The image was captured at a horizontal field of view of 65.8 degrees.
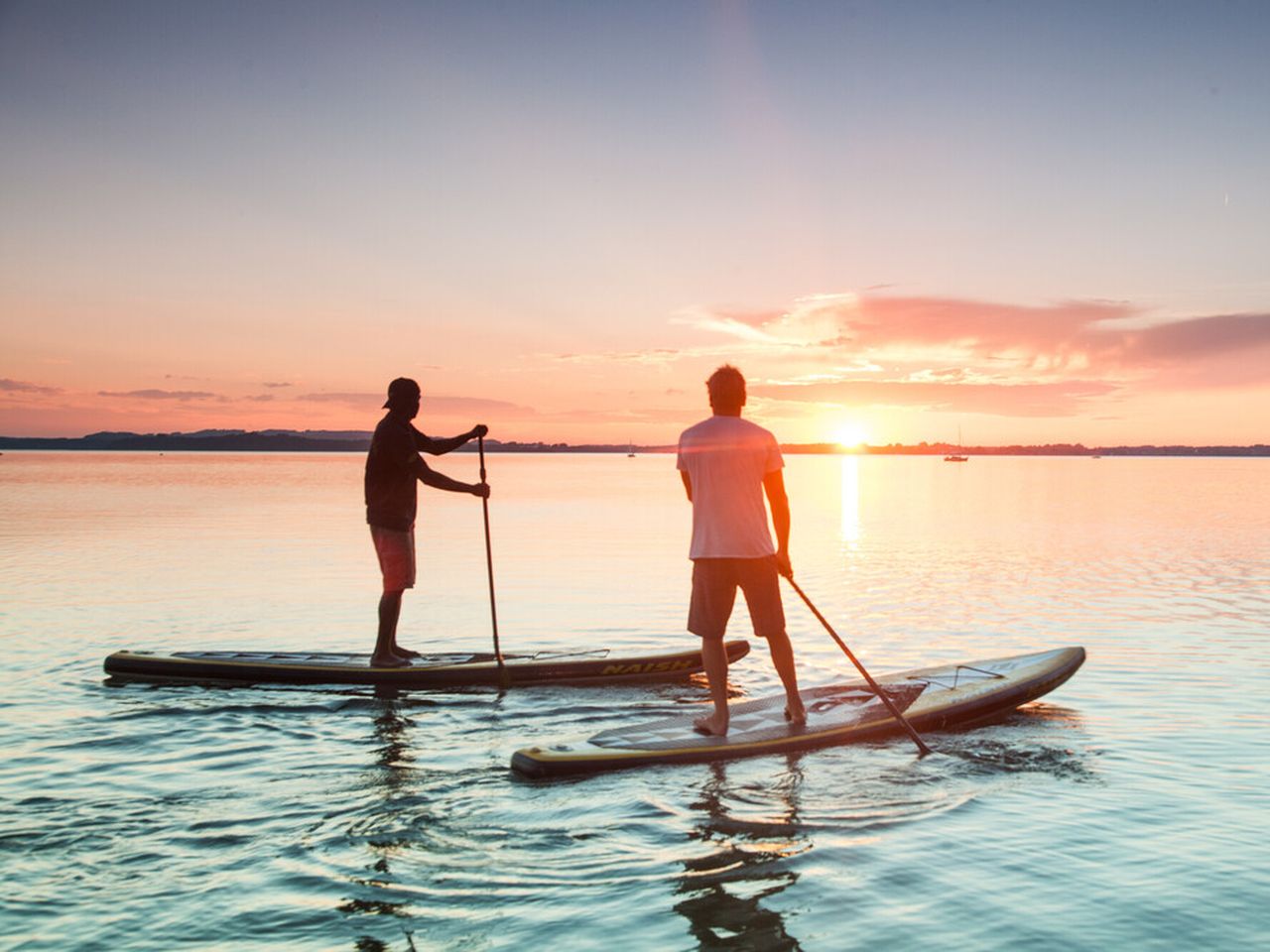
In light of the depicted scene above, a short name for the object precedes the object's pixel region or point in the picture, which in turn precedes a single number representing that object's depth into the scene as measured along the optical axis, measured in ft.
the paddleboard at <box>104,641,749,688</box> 35.45
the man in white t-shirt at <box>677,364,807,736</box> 24.48
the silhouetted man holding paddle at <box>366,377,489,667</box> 33.83
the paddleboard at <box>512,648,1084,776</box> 24.67
